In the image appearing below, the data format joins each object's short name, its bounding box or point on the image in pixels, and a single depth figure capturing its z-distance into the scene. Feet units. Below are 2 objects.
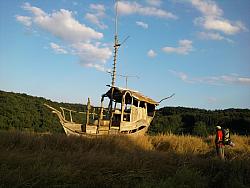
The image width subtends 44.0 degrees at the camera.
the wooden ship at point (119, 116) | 64.39
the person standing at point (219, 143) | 40.45
